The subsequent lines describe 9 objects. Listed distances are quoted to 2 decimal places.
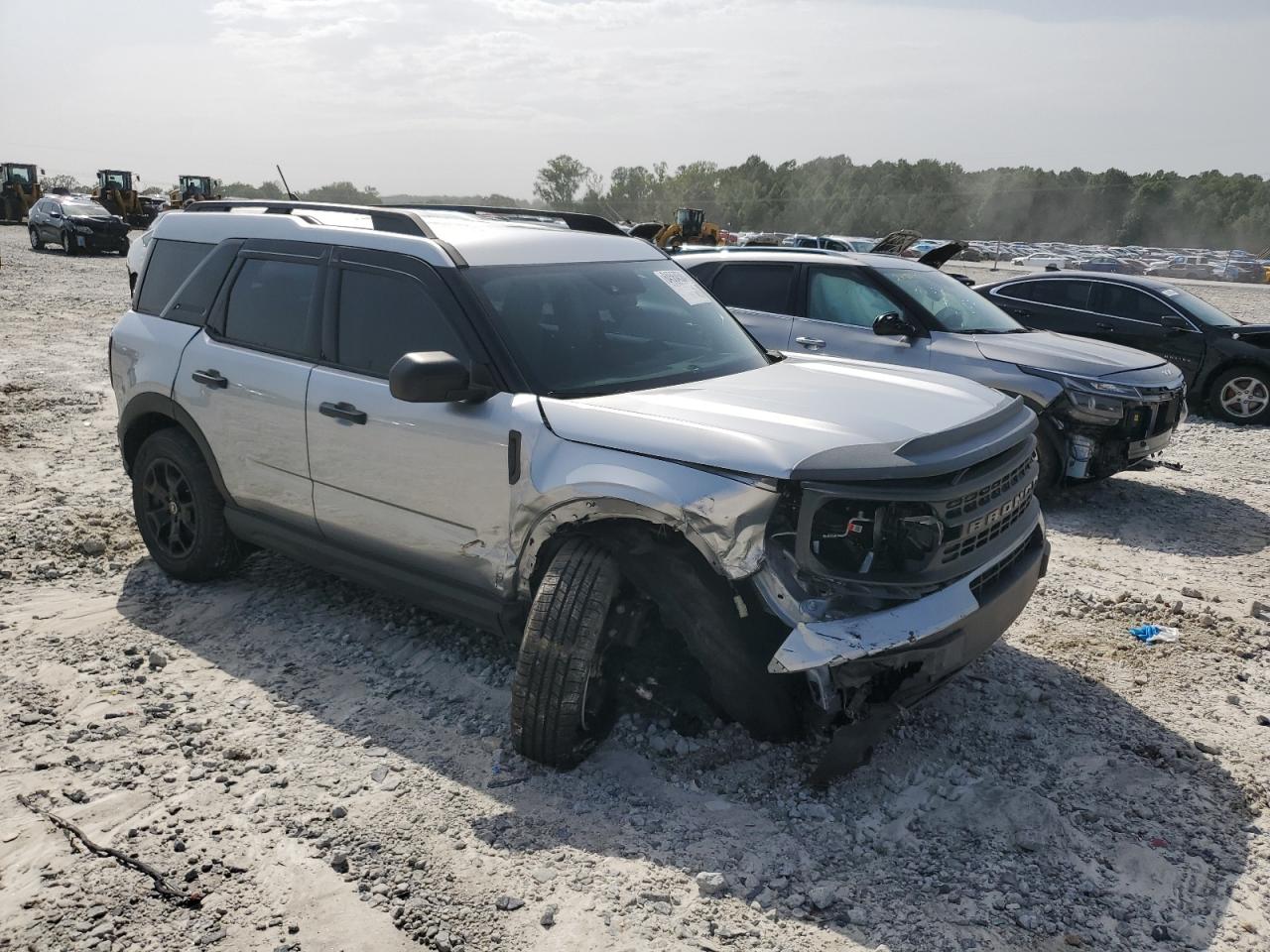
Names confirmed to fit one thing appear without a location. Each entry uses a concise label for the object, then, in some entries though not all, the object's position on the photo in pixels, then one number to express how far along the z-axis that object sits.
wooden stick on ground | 2.85
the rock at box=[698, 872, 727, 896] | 2.86
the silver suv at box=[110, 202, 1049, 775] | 3.07
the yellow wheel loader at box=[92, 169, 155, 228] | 37.78
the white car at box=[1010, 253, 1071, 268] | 41.41
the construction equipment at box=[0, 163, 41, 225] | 39.88
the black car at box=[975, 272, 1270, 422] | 10.15
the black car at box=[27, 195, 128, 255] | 28.75
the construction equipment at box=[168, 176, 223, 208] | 41.44
